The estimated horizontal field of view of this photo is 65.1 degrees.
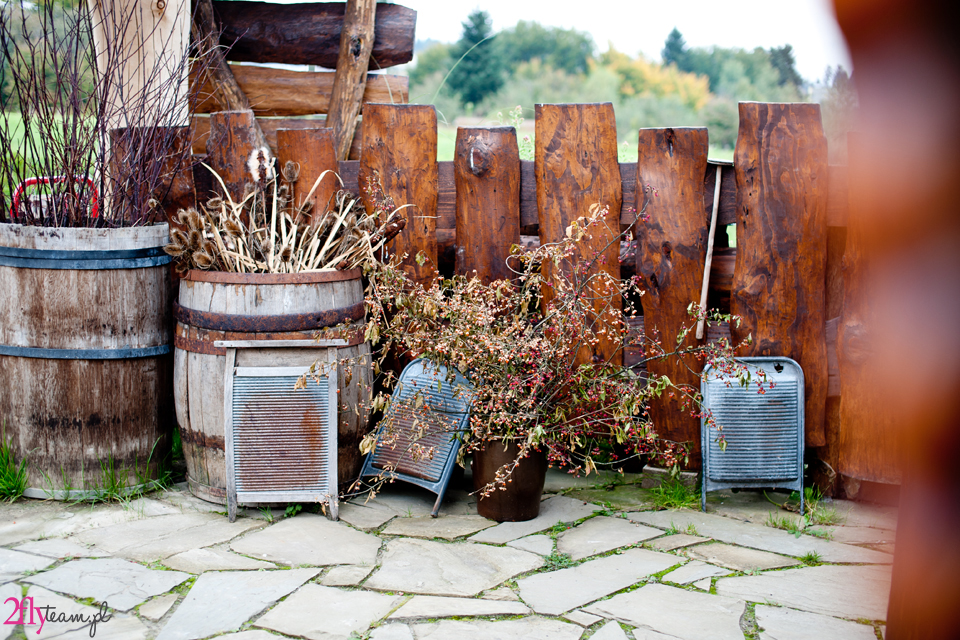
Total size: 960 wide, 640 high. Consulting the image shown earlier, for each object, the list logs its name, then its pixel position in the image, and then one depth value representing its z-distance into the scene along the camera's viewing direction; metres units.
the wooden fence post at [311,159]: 3.76
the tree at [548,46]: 63.50
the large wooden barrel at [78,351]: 3.14
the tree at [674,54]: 54.94
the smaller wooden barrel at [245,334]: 3.13
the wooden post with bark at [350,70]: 4.76
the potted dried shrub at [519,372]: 3.03
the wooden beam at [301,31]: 4.82
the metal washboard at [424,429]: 3.20
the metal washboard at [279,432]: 3.11
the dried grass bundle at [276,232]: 3.27
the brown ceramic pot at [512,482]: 3.13
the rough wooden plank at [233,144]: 3.71
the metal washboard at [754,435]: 3.37
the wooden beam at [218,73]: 4.66
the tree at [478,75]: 54.31
